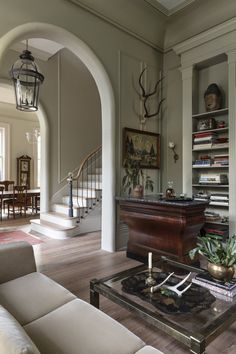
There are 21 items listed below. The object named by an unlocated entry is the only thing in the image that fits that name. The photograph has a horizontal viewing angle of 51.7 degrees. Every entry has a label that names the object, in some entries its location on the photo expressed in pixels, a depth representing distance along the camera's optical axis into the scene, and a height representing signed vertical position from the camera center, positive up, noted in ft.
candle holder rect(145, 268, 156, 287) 6.04 -2.57
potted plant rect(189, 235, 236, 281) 5.78 -1.92
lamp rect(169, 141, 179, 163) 14.98 +1.90
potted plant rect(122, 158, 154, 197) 13.41 +0.19
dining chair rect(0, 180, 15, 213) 26.06 -0.61
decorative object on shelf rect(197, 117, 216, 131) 13.27 +3.03
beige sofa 2.97 -2.60
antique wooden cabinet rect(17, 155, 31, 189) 30.83 +1.08
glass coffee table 4.31 -2.69
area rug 15.16 -3.84
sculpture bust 13.01 +4.36
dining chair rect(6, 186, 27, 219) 22.66 -1.89
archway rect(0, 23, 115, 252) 12.00 +2.57
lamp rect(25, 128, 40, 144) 30.78 +5.22
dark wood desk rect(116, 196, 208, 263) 9.80 -2.02
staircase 16.35 -2.64
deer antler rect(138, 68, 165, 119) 14.30 +4.92
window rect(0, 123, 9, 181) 29.73 +3.25
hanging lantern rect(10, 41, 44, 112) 8.98 +3.65
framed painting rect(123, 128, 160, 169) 13.62 +1.84
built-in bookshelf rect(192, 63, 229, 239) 12.83 +1.35
